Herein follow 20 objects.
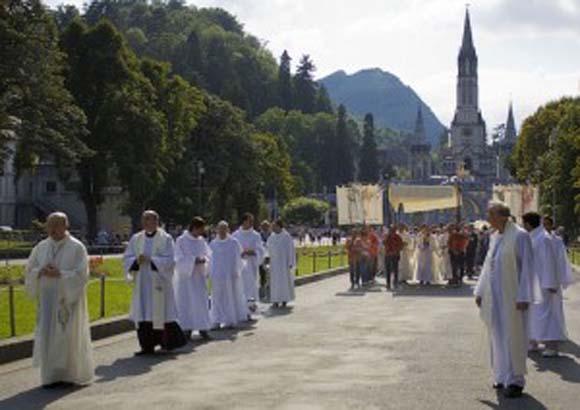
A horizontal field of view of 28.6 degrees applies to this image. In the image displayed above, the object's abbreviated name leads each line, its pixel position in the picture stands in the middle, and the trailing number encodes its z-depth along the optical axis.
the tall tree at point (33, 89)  45.25
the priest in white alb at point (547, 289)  15.47
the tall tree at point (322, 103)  193.38
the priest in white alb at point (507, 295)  11.74
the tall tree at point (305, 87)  187.25
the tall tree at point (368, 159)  193.88
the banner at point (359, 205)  42.38
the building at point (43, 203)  91.31
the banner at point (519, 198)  43.97
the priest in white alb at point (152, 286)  15.46
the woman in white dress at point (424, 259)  36.12
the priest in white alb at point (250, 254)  23.77
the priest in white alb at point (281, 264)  24.98
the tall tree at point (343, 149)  174.25
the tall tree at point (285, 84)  183.75
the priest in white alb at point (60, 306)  12.26
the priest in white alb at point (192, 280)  17.44
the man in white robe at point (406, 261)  36.88
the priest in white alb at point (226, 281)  19.62
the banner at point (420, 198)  49.69
